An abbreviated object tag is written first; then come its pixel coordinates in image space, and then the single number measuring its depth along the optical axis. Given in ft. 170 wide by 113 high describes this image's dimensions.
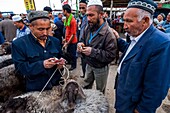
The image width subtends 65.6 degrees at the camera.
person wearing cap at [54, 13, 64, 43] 18.38
